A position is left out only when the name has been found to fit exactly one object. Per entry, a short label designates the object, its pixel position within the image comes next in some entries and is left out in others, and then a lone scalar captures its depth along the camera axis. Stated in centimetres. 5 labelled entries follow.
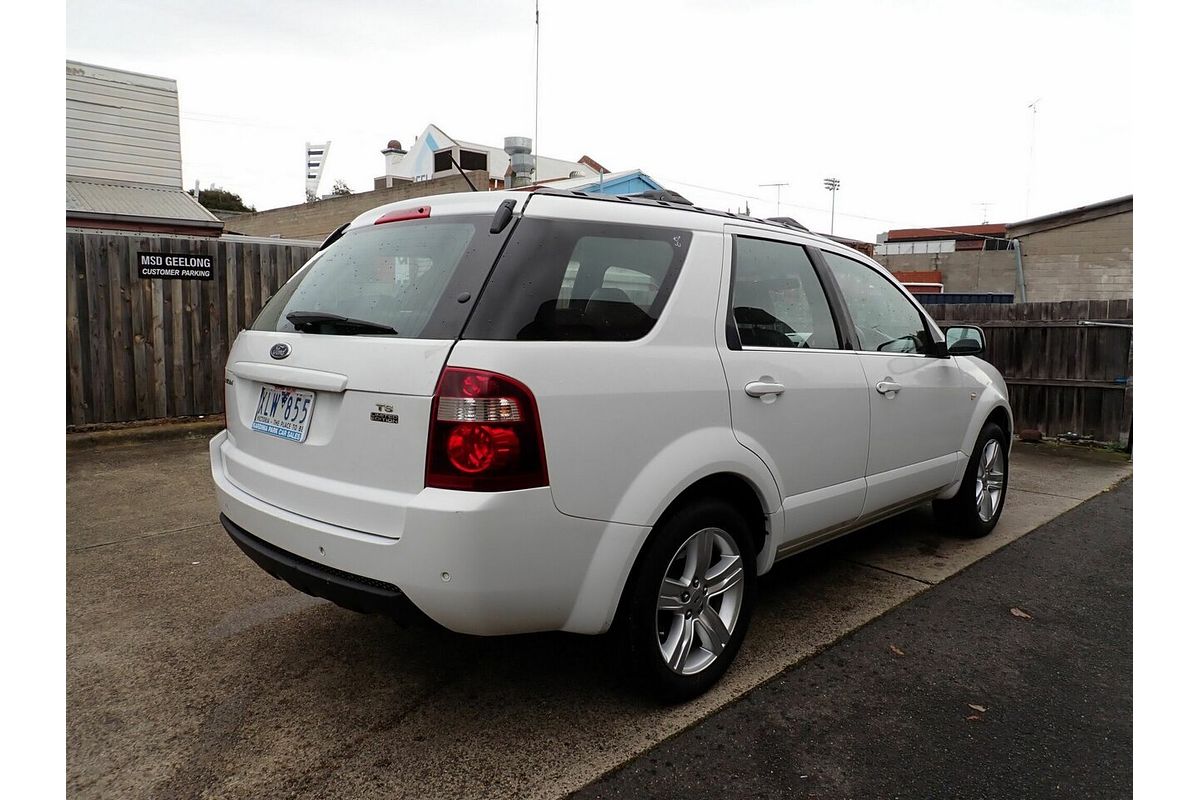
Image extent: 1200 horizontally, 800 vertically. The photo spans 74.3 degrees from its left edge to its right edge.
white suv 231
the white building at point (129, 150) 1399
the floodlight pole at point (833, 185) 5488
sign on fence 802
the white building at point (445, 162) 2656
